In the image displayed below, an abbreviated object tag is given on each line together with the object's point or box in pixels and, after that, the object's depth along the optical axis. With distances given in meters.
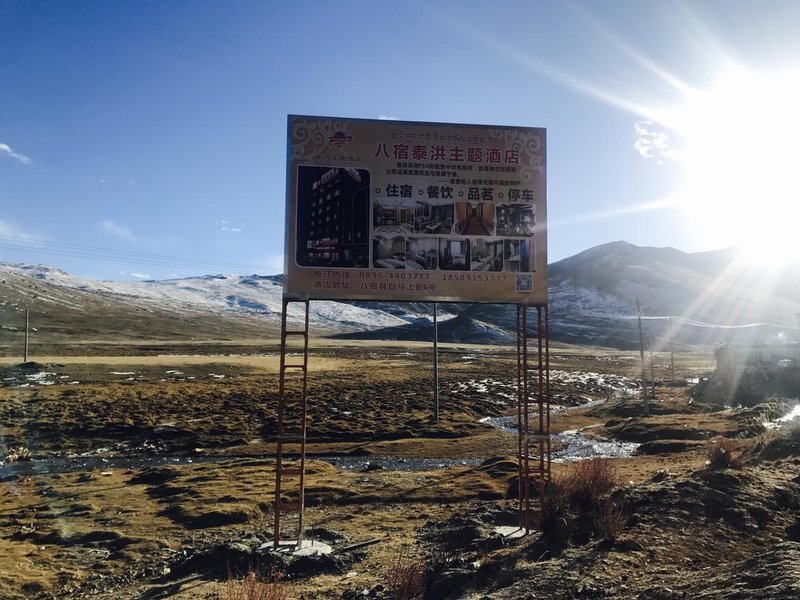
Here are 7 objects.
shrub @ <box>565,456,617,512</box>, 12.35
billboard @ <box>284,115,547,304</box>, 11.59
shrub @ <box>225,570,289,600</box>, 6.83
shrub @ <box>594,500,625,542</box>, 9.63
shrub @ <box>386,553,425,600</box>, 8.20
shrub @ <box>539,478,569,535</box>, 11.30
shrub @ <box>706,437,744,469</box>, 14.38
